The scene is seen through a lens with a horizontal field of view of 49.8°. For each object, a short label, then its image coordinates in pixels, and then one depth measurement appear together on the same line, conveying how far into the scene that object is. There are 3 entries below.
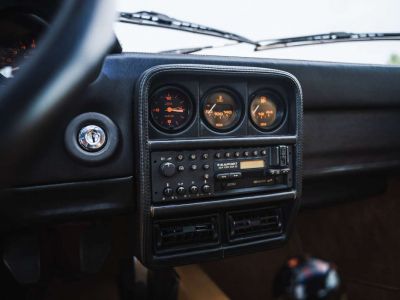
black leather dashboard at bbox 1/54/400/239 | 0.44
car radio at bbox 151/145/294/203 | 0.45
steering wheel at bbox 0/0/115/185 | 0.18
